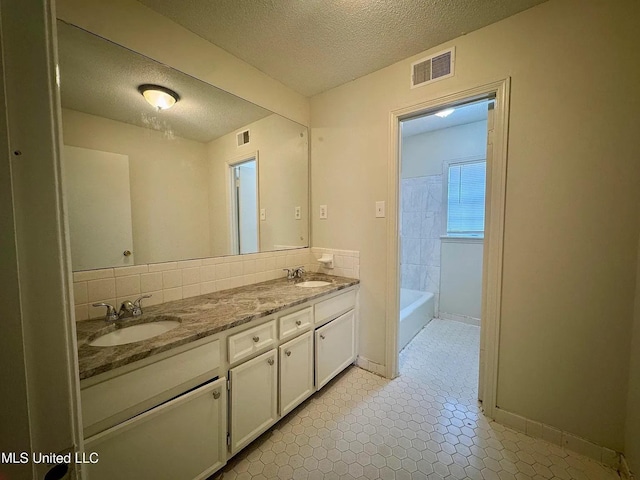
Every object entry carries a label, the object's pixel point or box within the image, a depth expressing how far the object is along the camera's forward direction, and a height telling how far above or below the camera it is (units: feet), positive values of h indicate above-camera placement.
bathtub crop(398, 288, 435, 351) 8.63 -3.32
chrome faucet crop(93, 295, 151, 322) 4.00 -1.39
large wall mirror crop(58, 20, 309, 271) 4.10 +1.25
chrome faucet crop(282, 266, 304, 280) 7.05 -1.34
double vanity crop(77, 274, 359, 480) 2.94 -2.21
